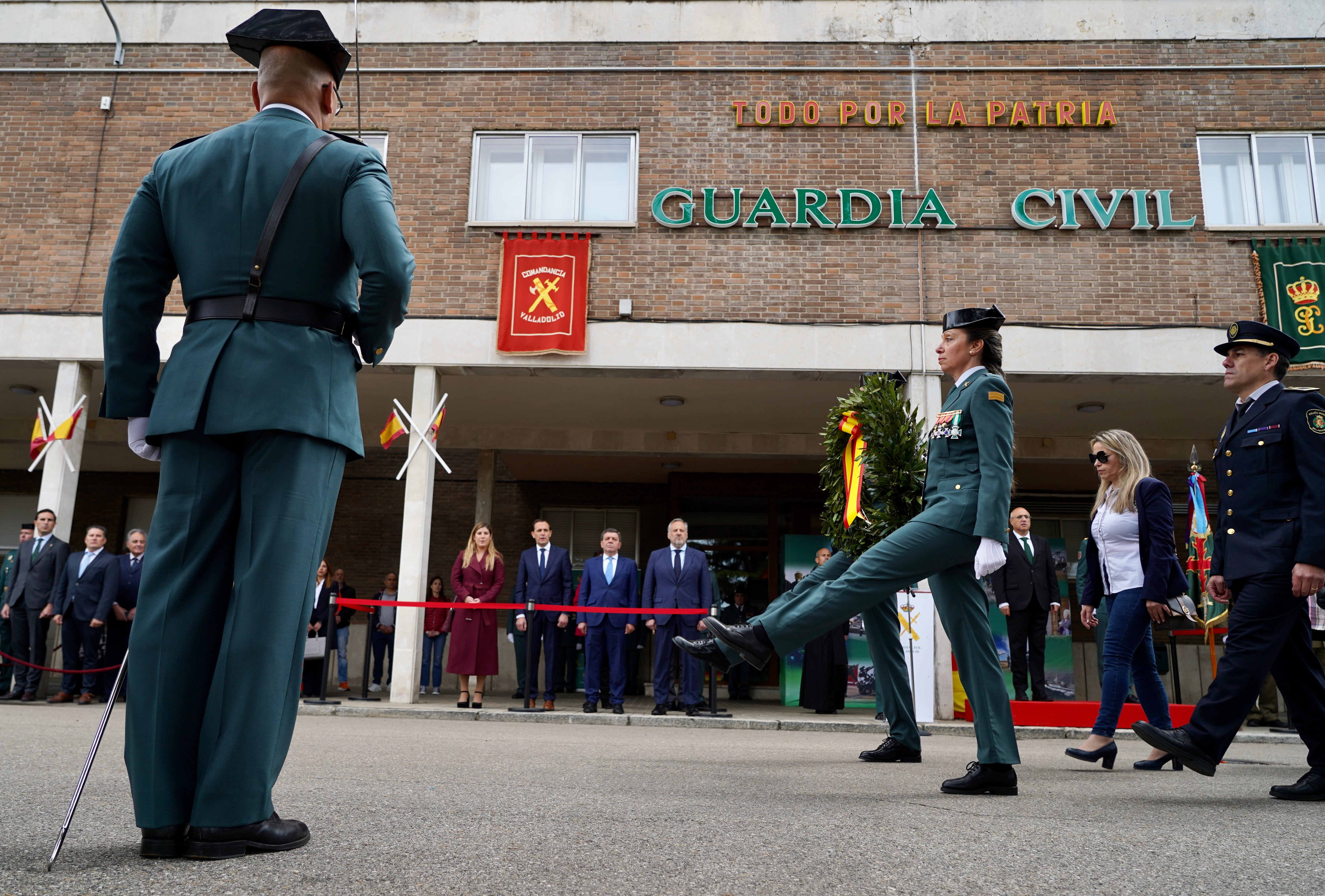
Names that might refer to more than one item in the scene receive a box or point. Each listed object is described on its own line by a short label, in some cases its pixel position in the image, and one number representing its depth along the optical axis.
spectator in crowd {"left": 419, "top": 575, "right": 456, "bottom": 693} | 15.35
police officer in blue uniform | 4.27
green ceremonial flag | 12.55
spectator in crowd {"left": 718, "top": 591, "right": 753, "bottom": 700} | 16.22
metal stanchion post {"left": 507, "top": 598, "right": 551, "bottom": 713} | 11.07
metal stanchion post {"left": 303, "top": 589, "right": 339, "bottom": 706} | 11.28
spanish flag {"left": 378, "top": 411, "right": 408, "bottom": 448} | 13.08
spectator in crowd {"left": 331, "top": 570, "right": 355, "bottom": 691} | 15.82
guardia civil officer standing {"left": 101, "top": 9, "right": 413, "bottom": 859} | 2.45
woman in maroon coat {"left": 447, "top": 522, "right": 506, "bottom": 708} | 11.77
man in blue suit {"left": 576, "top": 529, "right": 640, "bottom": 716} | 11.72
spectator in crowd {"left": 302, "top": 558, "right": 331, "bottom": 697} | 12.84
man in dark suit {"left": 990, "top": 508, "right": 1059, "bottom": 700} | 11.62
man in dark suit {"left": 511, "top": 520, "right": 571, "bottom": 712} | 12.16
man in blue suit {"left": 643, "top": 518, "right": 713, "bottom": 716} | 11.45
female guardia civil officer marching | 4.10
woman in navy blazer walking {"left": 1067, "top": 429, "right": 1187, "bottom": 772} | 5.68
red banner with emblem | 12.81
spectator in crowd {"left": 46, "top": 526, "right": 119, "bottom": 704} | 12.32
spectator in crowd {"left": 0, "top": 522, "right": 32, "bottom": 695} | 12.71
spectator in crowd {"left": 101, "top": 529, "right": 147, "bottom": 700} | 12.41
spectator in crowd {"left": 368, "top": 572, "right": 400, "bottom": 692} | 16.08
